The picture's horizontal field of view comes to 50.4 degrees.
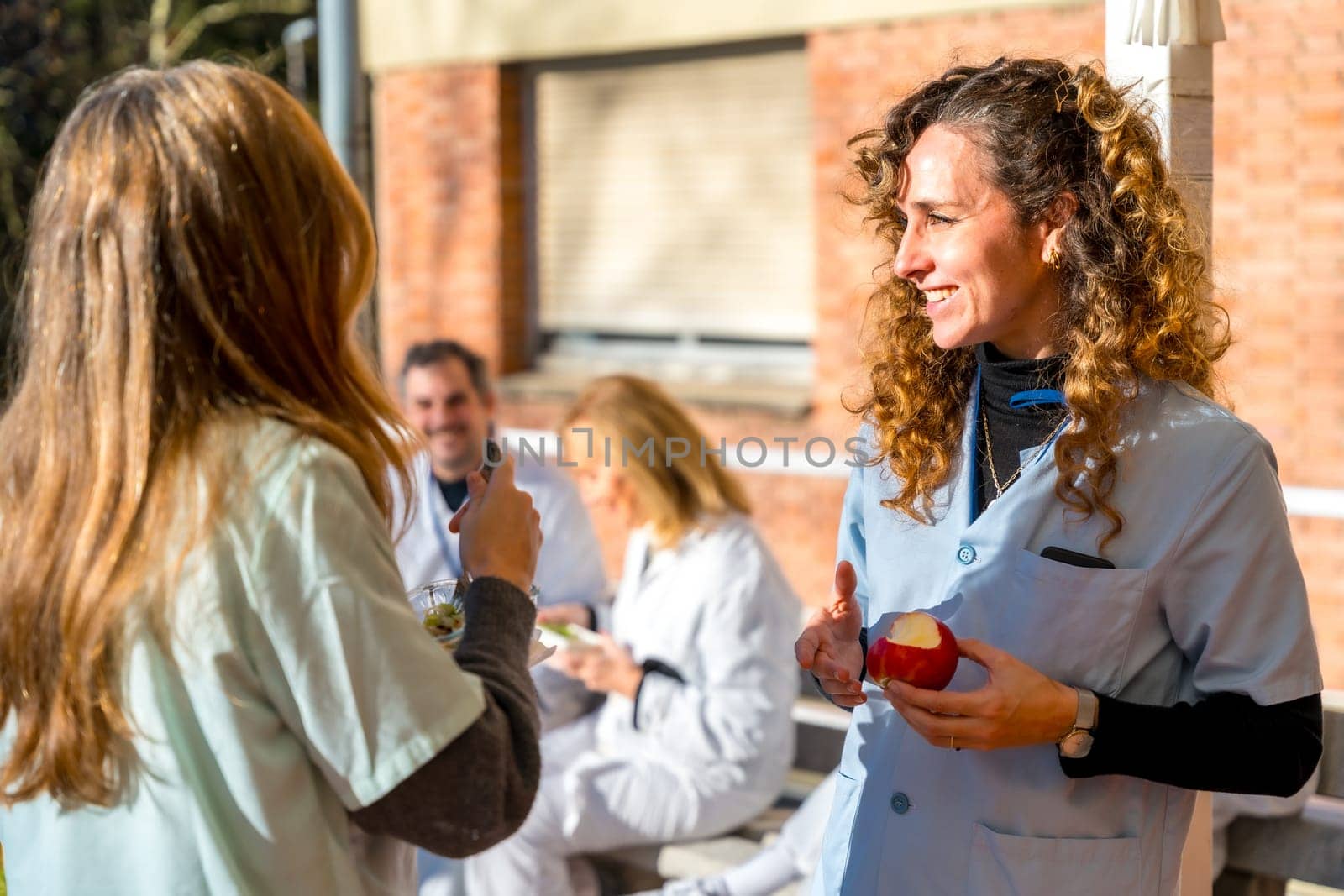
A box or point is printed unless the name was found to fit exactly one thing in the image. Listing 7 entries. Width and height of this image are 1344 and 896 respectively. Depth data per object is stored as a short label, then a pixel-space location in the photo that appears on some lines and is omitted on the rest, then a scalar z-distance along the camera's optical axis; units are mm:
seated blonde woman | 3896
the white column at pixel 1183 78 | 2268
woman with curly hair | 1796
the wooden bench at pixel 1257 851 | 3379
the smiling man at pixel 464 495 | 4445
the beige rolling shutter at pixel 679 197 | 8102
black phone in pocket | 1847
